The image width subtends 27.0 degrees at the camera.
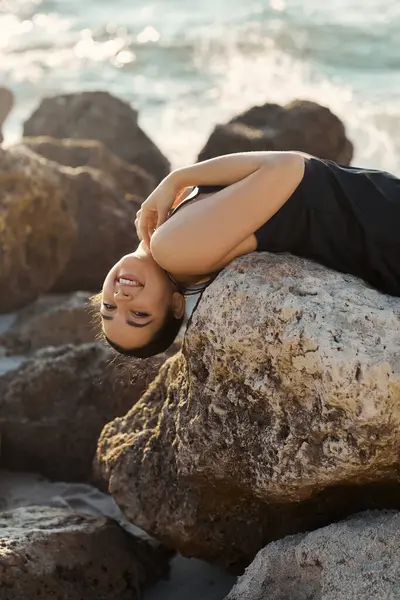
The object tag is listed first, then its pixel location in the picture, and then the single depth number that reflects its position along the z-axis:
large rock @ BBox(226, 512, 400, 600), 2.37
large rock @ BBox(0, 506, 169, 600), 2.94
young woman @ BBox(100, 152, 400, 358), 2.70
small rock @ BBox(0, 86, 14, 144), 8.80
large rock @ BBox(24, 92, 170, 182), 7.93
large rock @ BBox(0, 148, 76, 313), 5.12
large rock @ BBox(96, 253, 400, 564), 2.34
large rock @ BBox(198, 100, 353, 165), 6.69
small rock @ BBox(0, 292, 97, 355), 5.11
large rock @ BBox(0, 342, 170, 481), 3.98
